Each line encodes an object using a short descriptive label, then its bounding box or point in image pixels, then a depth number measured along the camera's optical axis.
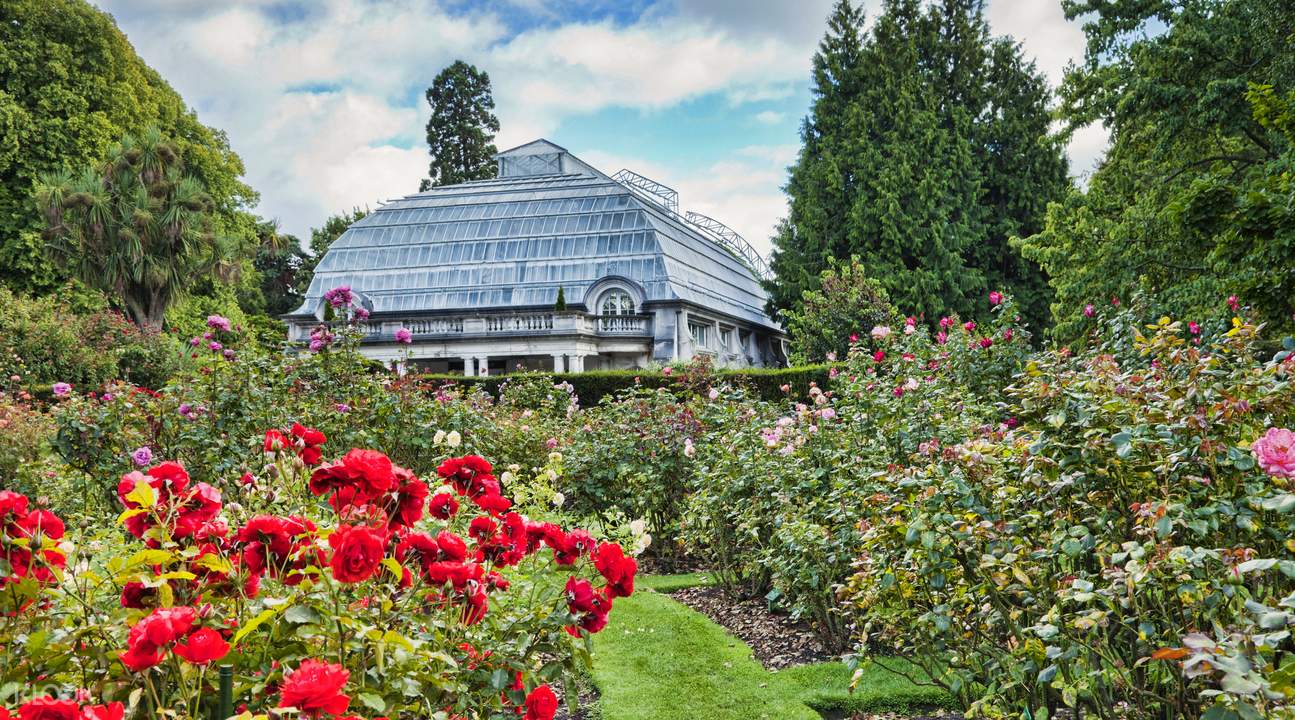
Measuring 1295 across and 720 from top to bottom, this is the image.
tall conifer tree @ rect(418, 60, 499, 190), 47.22
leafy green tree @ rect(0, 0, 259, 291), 24.34
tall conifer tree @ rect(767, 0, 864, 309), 27.16
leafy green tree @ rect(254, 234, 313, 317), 46.72
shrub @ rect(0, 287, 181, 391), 15.94
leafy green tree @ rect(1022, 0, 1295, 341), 8.67
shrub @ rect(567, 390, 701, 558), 7.75
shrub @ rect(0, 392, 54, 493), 7.21
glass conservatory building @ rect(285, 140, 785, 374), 27.58
